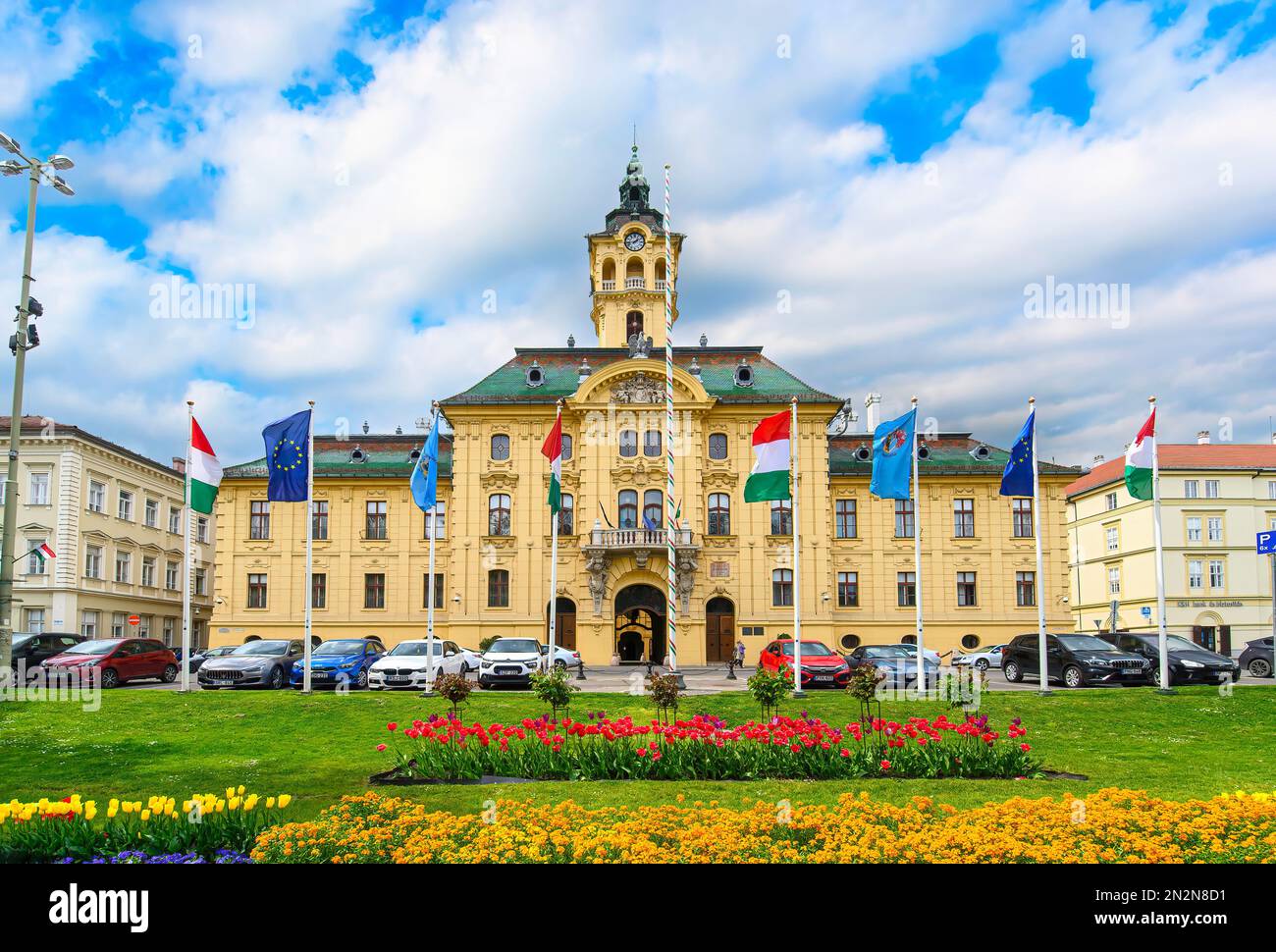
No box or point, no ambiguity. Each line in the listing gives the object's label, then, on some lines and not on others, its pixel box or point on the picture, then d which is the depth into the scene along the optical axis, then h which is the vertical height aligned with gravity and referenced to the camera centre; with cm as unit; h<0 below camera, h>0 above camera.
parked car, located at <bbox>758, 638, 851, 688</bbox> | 2827 -292
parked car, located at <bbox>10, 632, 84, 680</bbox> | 2974 -263
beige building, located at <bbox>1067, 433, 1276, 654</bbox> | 6462 +87
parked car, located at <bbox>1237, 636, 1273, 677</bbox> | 3606 -363
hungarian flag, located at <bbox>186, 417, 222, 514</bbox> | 2562 +249
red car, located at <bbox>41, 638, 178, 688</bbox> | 2775 -276
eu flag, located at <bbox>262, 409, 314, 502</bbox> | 2641 +287
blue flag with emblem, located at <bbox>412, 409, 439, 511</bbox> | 2928 +276
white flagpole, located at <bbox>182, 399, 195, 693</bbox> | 2532 -192
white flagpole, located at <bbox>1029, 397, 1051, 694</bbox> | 2628 -118
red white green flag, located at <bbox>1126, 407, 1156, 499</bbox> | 2617 +270
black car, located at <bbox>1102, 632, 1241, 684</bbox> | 2869 -293
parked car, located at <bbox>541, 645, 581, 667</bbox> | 3344 -315
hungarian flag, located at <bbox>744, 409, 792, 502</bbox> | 2517 +271
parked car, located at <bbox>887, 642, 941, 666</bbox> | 3145 -284
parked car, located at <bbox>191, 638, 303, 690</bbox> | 2750 -288
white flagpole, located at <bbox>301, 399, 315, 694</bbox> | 2588 +92
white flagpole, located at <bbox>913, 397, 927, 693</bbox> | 2570 -41
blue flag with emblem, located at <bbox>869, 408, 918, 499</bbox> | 2608 +287
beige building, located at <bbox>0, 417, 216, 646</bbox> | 5100 +190
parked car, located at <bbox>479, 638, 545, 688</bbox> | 2780 -286
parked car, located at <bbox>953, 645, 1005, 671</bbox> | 4265 -422
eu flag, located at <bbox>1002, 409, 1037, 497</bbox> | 2667 +265
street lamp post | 2195 +471
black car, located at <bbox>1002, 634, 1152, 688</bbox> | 2797 -288
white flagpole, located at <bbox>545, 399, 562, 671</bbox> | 3284 +53
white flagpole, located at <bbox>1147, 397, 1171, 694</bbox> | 2536 -90
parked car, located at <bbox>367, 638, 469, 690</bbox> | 2764 -288
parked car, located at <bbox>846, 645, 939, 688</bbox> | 2827 -299
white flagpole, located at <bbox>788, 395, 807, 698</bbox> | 2528 -169
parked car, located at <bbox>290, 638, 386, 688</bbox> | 2866 -287
